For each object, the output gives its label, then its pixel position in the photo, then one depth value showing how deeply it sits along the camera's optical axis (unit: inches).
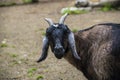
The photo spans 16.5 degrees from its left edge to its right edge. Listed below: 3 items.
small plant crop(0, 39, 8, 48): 470.1
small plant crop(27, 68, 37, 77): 376.2
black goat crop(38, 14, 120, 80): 277.0
